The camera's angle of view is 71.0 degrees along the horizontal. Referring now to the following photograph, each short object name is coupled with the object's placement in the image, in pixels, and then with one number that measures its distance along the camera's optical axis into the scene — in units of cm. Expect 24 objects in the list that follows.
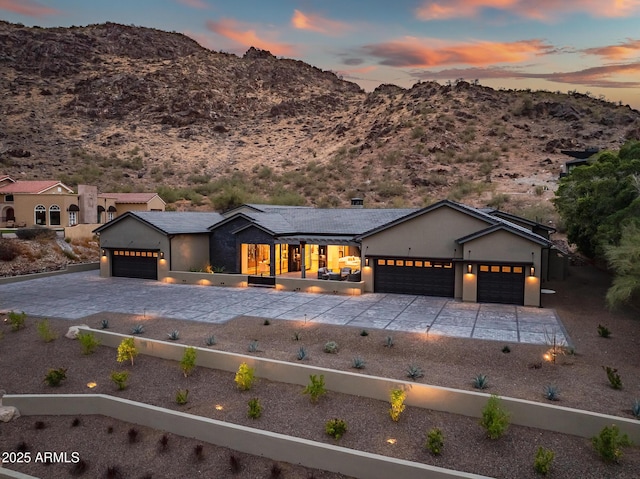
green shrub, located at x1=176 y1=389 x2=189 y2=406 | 1233
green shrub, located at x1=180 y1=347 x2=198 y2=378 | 1380
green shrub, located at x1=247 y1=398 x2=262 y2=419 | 1139
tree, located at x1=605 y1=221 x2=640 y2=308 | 1569
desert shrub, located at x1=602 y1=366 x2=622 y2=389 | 1214
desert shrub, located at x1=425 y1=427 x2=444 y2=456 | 980
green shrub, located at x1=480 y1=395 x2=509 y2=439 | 1012
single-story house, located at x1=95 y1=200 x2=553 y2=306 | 2247
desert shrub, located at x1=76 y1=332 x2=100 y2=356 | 1571
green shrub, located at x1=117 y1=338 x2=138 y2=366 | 1466
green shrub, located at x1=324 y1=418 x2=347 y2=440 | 1051
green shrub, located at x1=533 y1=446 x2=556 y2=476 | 904
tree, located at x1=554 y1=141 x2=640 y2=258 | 2223
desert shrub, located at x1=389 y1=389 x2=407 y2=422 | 1108
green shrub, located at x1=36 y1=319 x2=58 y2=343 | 1705
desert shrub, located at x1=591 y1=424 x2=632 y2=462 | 926
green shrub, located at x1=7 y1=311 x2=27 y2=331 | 1861
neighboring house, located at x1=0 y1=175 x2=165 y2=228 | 4038
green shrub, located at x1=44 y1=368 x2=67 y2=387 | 1359
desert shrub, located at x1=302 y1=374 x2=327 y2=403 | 1200
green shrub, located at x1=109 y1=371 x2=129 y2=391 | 1315
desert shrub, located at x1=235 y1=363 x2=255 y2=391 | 1283
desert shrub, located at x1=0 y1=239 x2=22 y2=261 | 3281
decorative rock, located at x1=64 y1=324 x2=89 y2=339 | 1727
